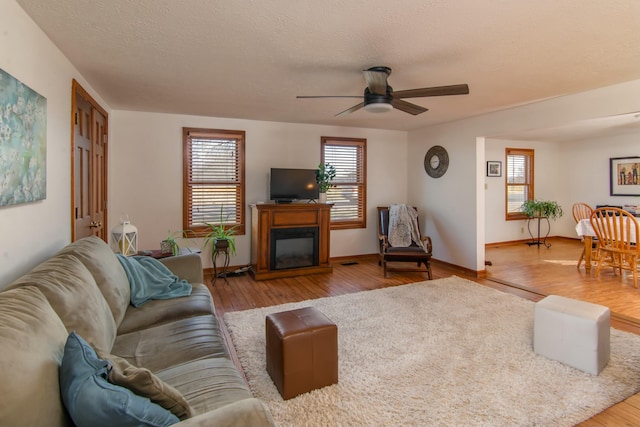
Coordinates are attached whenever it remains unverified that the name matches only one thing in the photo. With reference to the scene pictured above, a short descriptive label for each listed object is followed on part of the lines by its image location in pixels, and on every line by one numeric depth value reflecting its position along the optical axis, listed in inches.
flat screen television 206.1
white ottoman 92.5
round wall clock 222.7
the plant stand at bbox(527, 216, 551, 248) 295.3
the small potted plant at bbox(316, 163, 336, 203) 215.3
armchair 197.7
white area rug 77.9
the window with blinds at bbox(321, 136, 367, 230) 235.3
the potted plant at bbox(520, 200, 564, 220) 292.4
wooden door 120.6
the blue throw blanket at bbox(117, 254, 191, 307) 97.8
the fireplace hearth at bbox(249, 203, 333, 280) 194.2
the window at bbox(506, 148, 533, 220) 297.7
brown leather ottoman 82.9
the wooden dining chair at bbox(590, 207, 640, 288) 175.6
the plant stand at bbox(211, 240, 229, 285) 186.2
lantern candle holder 140.6
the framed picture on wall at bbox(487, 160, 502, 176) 286.8
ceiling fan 114.2
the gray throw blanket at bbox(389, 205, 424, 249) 213.6
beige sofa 37.8
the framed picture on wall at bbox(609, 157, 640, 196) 266.1
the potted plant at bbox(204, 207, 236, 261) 186.9
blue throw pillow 36.9
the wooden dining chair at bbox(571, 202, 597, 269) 230.4
